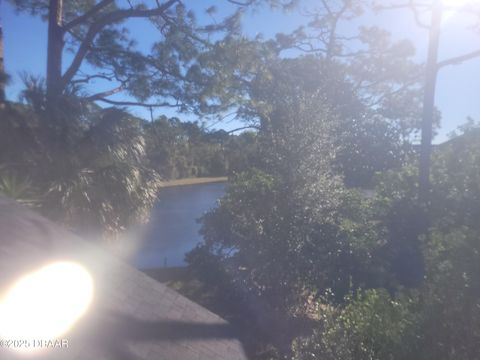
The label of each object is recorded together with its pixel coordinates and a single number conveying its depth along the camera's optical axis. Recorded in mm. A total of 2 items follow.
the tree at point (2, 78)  9750
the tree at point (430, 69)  10792
